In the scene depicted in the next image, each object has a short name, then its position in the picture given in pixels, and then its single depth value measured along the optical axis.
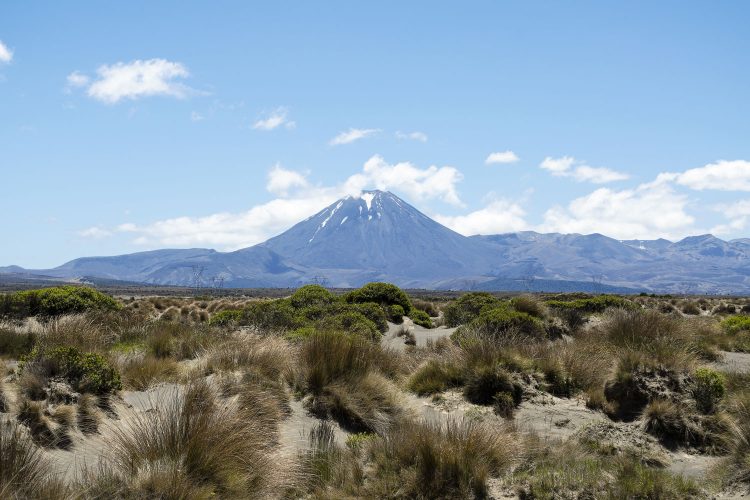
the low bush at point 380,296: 28.70
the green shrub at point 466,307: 26.52
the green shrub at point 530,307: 22.94
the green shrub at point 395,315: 27.16
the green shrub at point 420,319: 27.35
